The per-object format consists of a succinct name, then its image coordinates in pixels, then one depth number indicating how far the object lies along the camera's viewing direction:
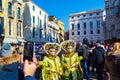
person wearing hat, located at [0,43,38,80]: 1.33
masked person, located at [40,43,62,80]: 2.21
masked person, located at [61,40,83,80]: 2.36
